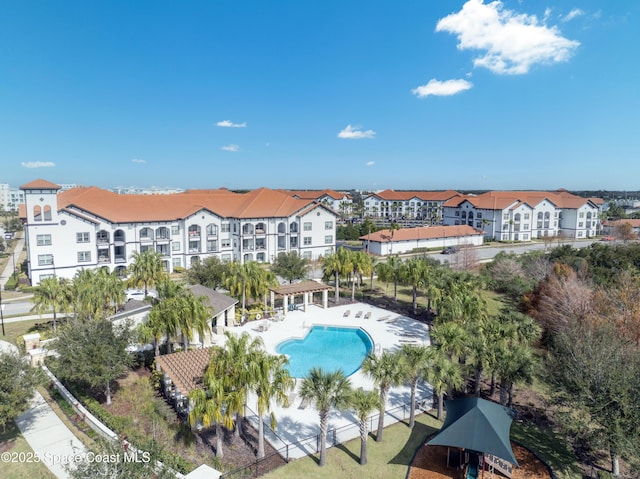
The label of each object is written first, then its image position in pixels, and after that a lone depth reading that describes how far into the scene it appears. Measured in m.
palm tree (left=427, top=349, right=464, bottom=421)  18.89
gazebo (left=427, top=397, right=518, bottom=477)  15.94
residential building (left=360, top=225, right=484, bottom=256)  72.94
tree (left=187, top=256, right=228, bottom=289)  39.25
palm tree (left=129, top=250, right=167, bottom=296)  36.53
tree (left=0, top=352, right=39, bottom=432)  17.55
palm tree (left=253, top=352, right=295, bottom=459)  16.39
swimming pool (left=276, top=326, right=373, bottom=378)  28.32
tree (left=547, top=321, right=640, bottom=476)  15.49
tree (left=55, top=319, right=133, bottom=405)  20.77
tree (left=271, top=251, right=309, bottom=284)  43.91
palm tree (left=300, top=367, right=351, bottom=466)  16.48
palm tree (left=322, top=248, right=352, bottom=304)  40.38
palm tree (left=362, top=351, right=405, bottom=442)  17.97
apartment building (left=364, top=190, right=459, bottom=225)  131.50
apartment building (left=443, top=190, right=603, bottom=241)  90.69
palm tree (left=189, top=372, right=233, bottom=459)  15.84
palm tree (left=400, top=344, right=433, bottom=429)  18.92
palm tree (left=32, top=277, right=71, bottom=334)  29.80
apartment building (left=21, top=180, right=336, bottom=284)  47.09
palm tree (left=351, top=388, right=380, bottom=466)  16.88
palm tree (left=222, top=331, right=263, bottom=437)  16.20
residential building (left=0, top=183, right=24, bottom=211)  190.25
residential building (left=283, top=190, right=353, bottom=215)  137.48
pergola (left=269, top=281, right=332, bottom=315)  37.69
